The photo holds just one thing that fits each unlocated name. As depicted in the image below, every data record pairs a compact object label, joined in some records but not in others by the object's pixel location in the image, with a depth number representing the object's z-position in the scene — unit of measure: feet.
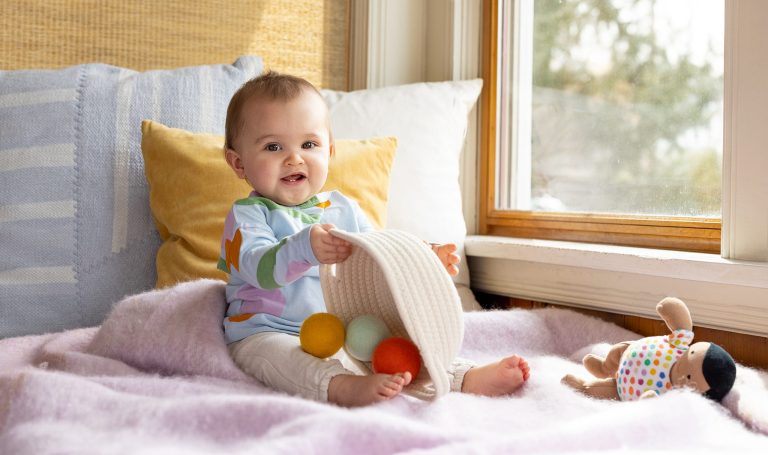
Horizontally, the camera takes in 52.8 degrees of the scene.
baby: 3.43
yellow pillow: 4.75
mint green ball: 3.51
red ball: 3.35
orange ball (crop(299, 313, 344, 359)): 3.46
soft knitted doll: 3.30
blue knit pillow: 4.71
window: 4.92
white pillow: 5.79
